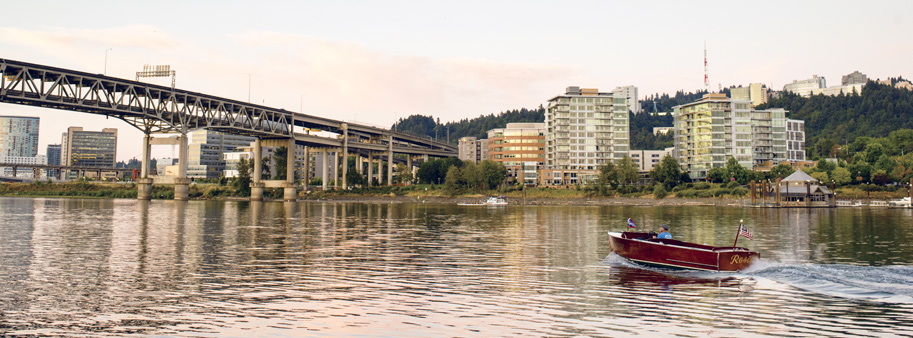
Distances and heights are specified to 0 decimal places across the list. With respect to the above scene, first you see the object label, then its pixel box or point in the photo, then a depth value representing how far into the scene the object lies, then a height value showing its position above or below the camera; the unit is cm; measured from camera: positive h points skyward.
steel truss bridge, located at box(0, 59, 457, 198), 10575 +1959
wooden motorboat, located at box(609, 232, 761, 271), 2967 -298
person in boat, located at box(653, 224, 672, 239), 3375 -205
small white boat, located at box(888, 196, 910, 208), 12357 -144
